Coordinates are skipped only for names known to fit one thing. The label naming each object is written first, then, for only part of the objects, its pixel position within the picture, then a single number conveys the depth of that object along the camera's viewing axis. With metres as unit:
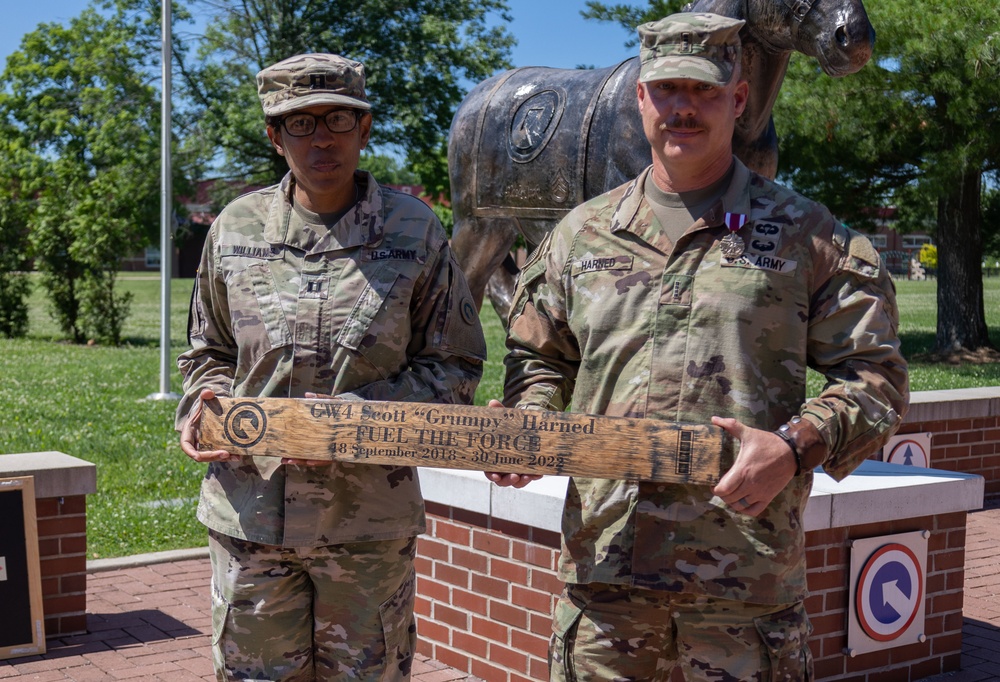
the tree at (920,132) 15.95
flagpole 13.38
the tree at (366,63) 31.45
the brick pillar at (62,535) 5.50
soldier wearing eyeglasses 3.05
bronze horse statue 4.96
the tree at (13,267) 22.52
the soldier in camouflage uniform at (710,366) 2.65
